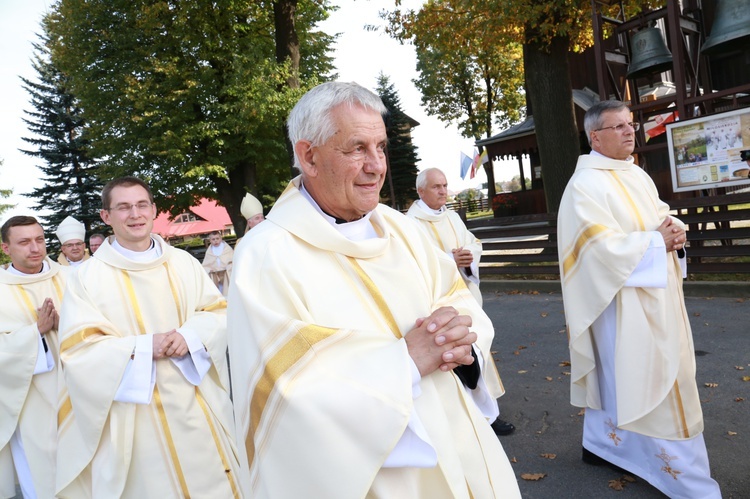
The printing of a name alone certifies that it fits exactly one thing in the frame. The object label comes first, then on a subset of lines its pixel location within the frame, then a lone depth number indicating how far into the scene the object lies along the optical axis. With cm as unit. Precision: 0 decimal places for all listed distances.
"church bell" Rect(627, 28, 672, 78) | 863
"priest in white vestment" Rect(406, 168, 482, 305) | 570
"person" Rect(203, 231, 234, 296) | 1149
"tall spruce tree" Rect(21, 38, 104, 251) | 3431
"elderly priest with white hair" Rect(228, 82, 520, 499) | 174
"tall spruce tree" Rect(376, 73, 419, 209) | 4019
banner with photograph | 807
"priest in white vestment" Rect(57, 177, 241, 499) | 318
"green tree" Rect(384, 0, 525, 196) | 1775
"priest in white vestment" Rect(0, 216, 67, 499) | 399
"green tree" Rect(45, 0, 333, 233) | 1891
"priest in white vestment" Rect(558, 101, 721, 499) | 350
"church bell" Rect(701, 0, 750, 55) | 715
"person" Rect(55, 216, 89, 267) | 756
